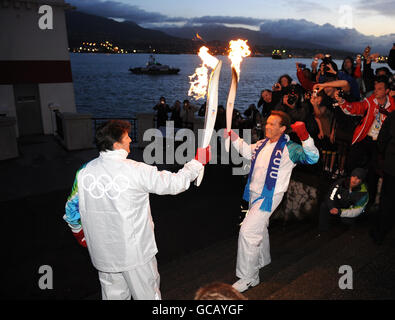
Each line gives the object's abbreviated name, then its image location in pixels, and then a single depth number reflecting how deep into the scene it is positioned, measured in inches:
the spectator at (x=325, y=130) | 234.8
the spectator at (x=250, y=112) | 433.4
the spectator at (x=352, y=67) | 299.6
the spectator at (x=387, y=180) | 174.1
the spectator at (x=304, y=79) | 268.8
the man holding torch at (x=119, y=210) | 117.0
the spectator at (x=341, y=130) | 234.7
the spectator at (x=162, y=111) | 463.2
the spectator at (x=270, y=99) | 278.5
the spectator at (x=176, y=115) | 461.1
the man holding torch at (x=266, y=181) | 158.2
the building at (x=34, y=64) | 489.1
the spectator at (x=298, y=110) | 238.8
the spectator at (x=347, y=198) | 211.5
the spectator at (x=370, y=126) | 202.4
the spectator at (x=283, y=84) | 273.2
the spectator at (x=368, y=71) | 284.9
